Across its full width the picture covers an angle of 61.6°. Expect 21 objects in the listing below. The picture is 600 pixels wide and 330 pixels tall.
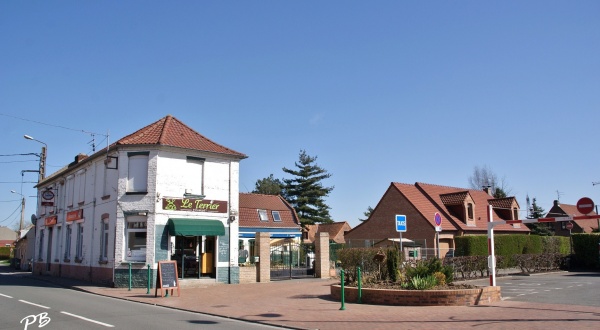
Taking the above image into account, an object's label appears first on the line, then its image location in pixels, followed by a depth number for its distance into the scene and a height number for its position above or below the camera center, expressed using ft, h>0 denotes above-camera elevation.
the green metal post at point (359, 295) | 50.31 -5.79
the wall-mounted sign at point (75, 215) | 90.43 +4.38
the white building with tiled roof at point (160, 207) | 73.72 +4.80
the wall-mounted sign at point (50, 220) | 104.41 +3.95
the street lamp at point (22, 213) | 159.82 +8.35
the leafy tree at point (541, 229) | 163.84 +1.97
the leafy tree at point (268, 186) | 277.03 +28.26
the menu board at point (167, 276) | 59.41 -4.51
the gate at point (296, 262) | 92.38 -5.36
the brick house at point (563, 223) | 207.19 +4.38
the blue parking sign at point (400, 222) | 61.41 +1.71
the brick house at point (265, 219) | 134.00 +5.15
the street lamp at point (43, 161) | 126.41 +19.51
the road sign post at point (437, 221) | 61.12 +1.79
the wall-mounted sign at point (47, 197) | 99.14 +8.16
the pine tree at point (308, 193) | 220.84 +19.45
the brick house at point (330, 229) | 217.36 +3.37
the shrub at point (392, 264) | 55.08 -3.04
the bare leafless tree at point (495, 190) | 193.26 +18.21
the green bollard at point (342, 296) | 45.77 -5.42
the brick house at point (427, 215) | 124.36 +5.44
